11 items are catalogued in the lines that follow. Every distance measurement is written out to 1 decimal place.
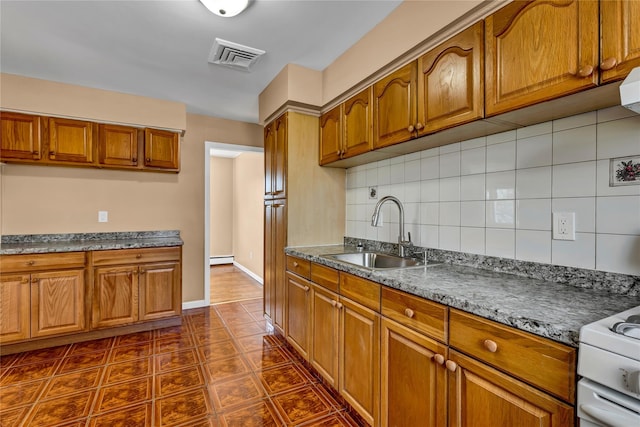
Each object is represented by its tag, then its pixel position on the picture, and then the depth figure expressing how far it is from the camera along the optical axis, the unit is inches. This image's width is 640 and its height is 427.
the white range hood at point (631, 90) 30.3
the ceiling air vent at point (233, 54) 84.7
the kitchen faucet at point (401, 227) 77.9
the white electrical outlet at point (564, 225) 50.6
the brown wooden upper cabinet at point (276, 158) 103.0
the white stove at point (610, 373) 25.9
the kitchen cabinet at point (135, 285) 107.5
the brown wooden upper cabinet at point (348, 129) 80.7
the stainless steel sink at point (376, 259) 78.6
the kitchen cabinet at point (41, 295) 94.9
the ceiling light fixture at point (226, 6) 65.1
